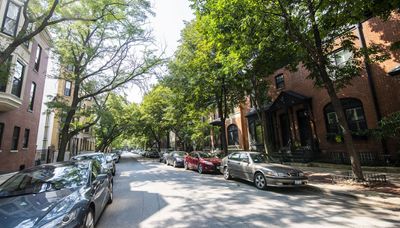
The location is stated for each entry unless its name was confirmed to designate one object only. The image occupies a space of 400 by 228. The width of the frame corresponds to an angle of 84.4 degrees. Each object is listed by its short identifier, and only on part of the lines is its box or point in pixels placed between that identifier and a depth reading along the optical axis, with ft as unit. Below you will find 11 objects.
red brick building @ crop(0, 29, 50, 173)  45.11
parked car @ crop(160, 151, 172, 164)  79.25
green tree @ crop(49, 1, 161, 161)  49.75
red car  46.24
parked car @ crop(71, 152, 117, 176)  41.19
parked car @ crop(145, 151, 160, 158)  131.32
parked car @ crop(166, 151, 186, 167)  63.86
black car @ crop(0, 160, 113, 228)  11.05
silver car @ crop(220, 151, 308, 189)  26.68
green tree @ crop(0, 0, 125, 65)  26.76
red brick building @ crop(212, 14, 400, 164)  38.88
